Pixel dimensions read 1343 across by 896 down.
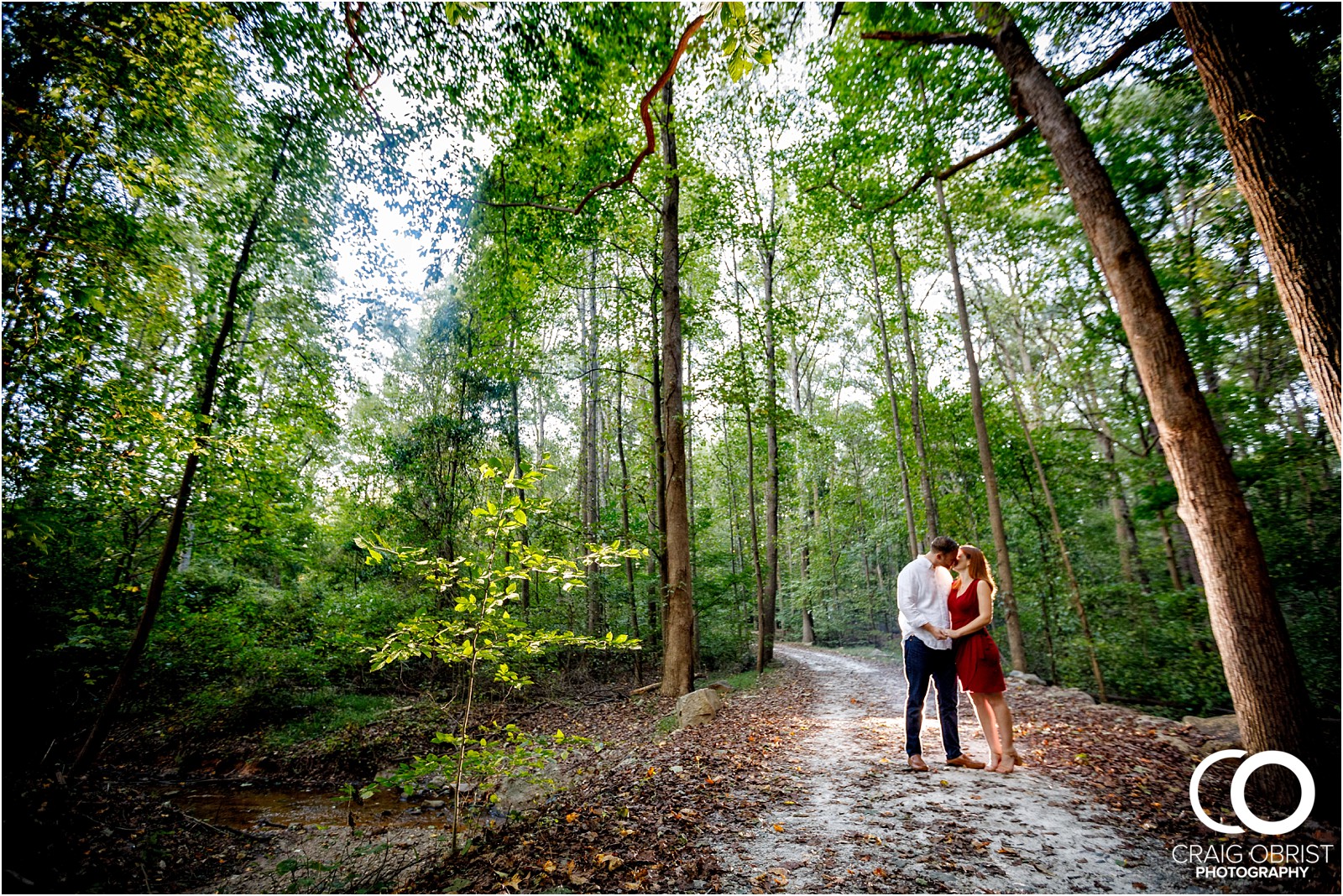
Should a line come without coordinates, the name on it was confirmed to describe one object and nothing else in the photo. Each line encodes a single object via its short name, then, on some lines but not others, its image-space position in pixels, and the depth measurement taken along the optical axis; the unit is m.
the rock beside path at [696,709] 6.99
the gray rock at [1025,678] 9.08
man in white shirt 4.07
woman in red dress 3.98
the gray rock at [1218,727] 4.89
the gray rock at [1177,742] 4.57
